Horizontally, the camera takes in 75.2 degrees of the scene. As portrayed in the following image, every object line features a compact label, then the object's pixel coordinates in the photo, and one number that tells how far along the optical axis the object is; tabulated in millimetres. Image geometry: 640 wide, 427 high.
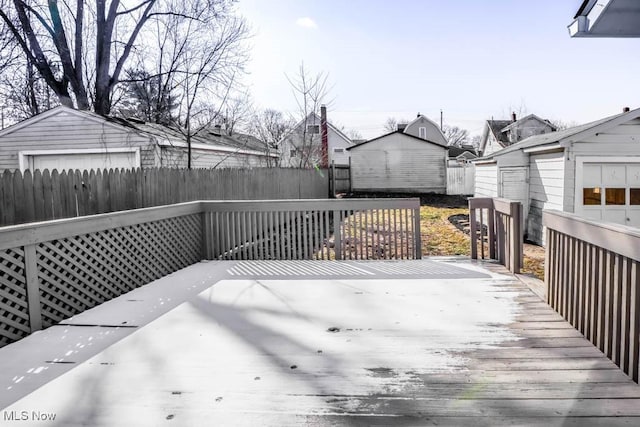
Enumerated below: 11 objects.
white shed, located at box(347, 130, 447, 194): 21594
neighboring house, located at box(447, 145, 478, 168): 39500
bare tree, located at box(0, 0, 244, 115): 15641
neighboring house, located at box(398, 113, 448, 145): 36719
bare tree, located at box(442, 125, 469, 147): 62459
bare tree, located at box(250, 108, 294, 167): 19694
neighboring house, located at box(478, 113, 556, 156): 28422
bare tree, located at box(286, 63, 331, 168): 14891
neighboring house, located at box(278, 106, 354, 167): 18047
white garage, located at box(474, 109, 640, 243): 7984
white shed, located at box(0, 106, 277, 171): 9930
